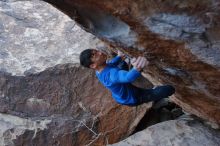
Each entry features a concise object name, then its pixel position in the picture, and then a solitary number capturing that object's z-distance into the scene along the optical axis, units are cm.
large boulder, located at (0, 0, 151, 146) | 715
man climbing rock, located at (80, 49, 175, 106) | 466
